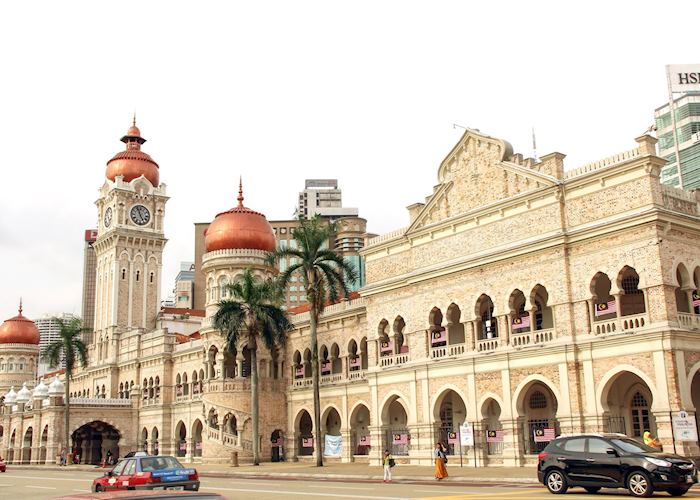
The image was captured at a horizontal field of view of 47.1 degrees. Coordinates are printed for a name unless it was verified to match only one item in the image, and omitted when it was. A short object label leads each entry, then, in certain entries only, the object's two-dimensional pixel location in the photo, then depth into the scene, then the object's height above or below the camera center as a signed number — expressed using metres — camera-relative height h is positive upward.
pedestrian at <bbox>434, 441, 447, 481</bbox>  24.62 -1.34
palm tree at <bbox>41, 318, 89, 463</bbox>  58.19 +6.31
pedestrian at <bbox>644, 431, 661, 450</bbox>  23.42 -0.78
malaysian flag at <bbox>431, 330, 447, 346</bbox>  34.34 +3.53
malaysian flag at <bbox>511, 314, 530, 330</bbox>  30.58 +3.62
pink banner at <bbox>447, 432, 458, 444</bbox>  33.74 -0.70
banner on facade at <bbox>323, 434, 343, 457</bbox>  41.34 -1.06
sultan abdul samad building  27.05 +3.92
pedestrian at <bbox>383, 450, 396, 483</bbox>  26.02 -1.42
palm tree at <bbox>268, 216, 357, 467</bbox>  38.72 +7.28
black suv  16.11 -1.04
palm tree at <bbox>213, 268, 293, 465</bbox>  42.28 +5.68
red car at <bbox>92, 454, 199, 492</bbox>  18.17 -1.01
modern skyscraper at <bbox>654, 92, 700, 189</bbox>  76.94 +26.97
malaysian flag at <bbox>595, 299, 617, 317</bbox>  27.78 +3.68
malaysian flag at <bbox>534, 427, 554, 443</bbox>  29.56 -0.62
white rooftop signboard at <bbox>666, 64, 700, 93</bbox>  74.31 +30.67
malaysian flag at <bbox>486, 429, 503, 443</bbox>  31.08 -0.62
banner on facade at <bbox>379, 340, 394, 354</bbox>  37.32 +3.50
